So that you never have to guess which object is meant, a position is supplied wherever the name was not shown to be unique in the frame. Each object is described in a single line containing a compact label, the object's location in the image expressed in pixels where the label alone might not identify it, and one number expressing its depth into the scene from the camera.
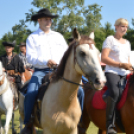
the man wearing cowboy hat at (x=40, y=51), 4.54
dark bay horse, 4.62
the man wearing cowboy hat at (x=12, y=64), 7.91
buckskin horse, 3.52
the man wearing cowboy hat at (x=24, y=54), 10.41
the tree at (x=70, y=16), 35.37
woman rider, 4.79
